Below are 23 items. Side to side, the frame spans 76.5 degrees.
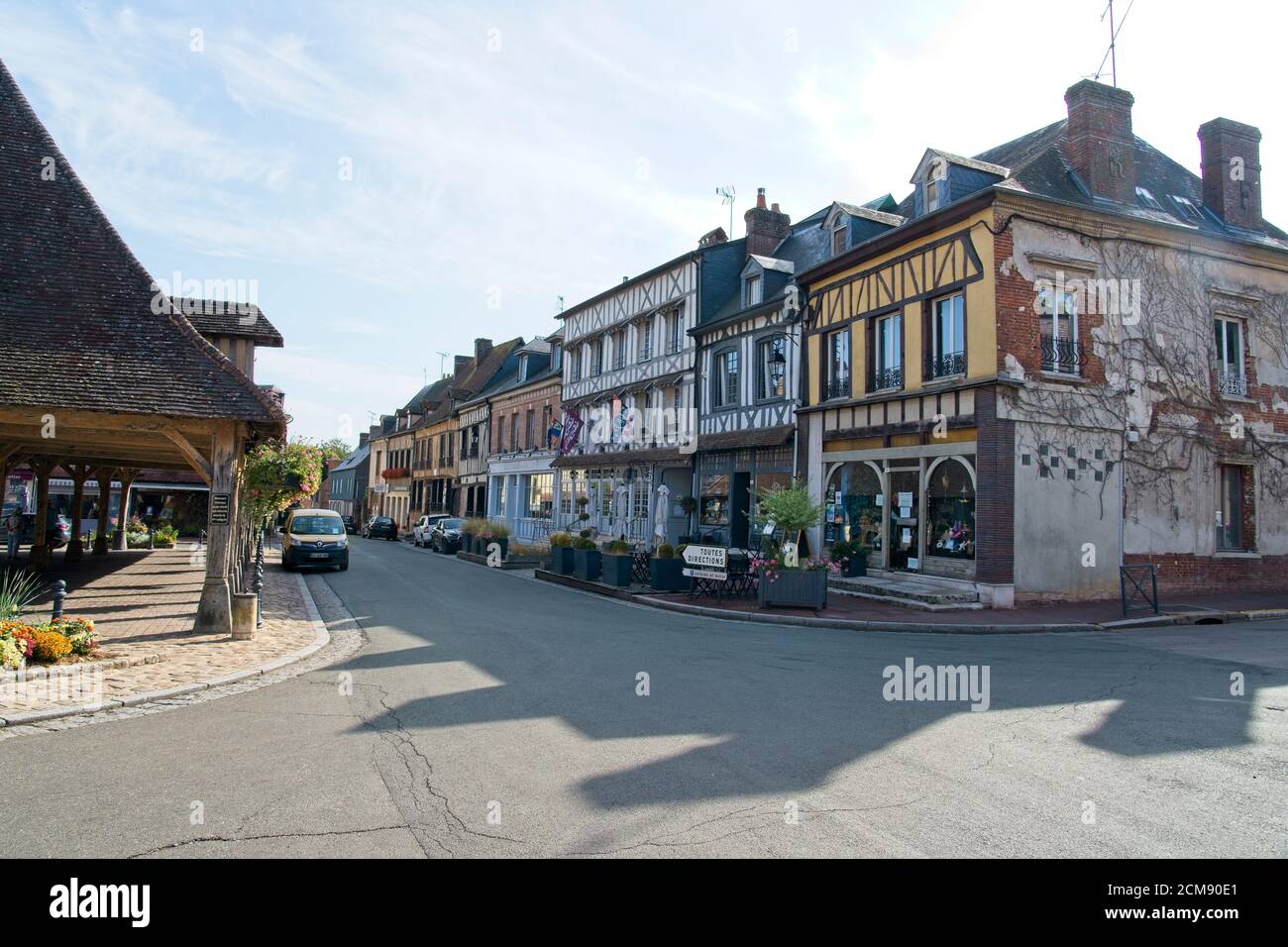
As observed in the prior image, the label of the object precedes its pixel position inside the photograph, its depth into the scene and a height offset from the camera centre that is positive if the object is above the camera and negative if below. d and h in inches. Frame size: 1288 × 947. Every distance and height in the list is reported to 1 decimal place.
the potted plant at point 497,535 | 1032.8 -22.5
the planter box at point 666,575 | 661.3 -43.8
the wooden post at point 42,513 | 759.7 -3.0
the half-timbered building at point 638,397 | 983.6 +166.0
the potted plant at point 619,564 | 693.9 -37.8
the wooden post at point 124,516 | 1025.5 -6.3
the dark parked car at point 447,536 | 1259.8 -29.7
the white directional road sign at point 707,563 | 605.0 -31.2
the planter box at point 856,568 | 682.8 -36.8
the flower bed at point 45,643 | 306.7 -52.2
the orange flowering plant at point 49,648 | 317.4 -53.8
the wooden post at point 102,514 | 954.7 -4.3
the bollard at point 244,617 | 412.2 -52.4
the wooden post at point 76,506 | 881.5 +4.9
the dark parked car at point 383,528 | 1754.4 -27.0
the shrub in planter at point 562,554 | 794.8 -34.9
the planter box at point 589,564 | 743.7 -41.4
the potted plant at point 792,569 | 552.7 -31.3
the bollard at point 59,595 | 348.0 -36.5
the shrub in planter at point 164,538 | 1144.5 -36.6
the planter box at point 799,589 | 552.4 -45.3
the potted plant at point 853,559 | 684.1 -29.5
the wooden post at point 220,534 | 411.5 -10.6
